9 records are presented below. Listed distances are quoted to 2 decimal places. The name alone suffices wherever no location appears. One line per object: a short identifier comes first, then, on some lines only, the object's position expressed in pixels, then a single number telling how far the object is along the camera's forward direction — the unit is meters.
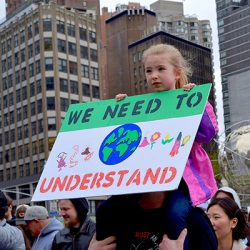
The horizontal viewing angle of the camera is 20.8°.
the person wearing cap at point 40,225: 7.53
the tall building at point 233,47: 126.69
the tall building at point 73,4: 106.75
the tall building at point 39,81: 83.50
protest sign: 2.90
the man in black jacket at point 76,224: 6.40
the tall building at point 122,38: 134.88
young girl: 3.03
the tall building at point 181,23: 161.88
